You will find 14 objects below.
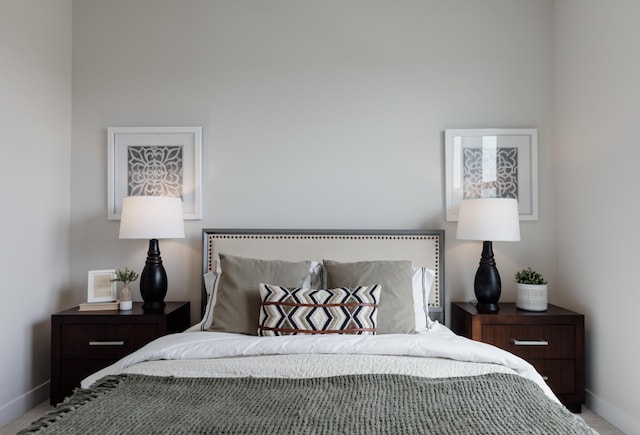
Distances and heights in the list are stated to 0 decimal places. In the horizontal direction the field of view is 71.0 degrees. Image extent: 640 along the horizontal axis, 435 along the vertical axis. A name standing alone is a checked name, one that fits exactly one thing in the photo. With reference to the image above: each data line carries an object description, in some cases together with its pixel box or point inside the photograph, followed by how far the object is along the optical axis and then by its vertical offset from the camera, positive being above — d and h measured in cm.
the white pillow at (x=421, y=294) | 266 -46
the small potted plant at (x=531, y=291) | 280 -46
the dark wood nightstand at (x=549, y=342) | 268 -74
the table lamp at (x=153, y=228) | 281 -6
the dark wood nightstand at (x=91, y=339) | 270 -73
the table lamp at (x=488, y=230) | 276 -7
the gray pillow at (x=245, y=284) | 243 -37
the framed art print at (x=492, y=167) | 315 +37
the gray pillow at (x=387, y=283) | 240 -36
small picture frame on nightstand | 290 -44
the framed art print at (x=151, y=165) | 320 +39
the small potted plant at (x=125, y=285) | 283 -42
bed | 128 -58
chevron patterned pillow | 224 -47
